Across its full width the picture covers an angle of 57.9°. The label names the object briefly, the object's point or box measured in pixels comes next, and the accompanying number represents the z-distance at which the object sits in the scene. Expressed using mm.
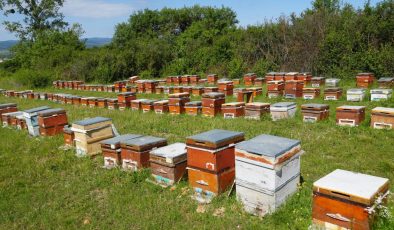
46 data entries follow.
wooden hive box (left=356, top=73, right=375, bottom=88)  15344
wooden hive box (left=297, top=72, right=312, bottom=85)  17047
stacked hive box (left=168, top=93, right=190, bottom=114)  12131
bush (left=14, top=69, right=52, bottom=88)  27500
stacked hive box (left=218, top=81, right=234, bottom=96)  15034
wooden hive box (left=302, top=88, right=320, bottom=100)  12764
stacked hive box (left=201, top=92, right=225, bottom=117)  11203
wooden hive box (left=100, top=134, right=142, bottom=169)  6914
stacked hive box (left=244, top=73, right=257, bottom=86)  18859
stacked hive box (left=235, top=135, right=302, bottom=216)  4512
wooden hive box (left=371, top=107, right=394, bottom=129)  8164
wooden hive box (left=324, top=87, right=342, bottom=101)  12344
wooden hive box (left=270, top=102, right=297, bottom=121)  9898
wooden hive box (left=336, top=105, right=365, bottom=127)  8703
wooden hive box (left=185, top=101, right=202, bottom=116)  11797
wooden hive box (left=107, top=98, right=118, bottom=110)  14456
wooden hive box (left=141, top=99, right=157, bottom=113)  13039
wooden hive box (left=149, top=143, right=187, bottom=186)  5801
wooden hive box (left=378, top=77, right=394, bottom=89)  14203
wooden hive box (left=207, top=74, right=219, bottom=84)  20503
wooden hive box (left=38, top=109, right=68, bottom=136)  9664
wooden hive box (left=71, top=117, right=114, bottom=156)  7809
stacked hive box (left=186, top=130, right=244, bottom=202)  5148
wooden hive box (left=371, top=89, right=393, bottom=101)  11375
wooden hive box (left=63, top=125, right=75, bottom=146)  8531
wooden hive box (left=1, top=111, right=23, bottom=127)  11766
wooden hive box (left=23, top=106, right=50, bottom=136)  10070
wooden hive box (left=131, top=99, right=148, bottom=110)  13560
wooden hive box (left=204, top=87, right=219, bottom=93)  14400
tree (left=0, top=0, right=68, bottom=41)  44656
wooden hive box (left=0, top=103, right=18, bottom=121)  13167
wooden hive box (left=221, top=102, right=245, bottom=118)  10633
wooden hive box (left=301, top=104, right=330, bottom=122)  9375
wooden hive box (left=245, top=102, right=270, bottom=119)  10172
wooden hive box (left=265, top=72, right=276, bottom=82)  17859
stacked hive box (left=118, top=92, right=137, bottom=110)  14195
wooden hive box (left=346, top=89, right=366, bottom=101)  11906
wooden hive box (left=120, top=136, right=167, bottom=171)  6465
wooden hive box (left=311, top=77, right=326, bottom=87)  16703
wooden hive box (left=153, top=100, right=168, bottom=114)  12583
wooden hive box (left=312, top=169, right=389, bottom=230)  3741
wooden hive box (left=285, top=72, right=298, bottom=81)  16891
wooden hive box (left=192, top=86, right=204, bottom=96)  15821
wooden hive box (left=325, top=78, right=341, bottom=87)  16219
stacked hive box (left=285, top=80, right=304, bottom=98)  13141
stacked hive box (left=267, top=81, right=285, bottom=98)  13487
